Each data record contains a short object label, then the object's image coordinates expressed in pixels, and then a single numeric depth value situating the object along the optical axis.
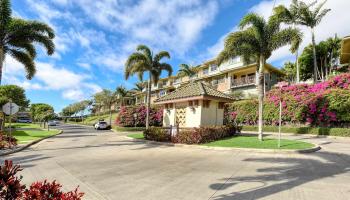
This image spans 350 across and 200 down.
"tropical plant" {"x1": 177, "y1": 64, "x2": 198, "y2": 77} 49.68
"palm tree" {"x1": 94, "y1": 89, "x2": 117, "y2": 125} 66.75
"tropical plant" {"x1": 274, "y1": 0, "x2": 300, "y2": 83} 31.93
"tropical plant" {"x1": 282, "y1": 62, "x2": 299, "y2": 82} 45.18
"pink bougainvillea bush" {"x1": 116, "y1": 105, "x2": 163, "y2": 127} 37.91
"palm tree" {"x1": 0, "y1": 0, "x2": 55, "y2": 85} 17.08
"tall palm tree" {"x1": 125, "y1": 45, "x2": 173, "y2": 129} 27.02
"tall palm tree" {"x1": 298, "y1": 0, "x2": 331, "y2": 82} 32.09
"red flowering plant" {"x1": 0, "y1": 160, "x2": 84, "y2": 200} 2.93
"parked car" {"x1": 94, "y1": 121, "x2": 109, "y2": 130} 41.78
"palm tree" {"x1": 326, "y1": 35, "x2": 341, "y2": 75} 39.86
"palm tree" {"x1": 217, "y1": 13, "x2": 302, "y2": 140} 16.53
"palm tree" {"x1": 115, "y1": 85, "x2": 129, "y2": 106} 56.84
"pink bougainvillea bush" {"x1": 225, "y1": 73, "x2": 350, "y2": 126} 20.36
